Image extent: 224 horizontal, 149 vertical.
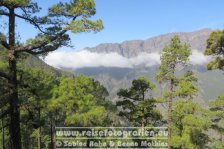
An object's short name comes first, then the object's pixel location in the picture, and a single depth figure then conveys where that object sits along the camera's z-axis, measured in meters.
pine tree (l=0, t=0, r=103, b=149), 12.84
